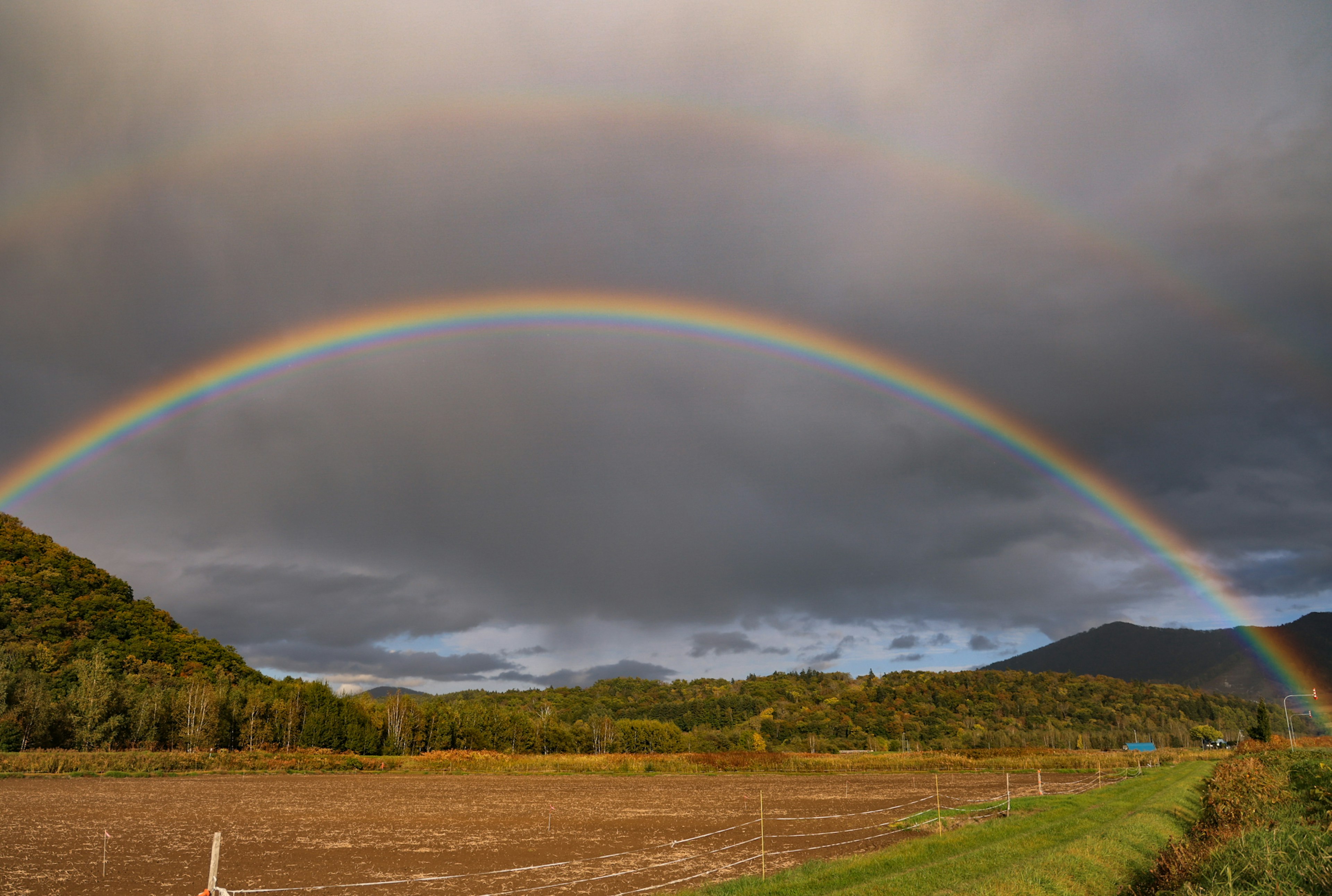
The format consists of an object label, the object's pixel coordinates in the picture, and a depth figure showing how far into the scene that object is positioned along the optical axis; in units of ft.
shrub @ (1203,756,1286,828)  72.02
